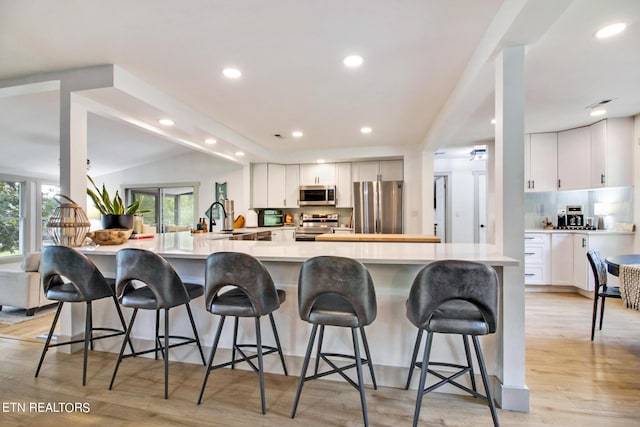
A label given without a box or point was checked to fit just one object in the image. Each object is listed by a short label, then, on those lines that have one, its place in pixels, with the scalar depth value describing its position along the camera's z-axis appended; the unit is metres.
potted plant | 2.63
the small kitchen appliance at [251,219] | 5.71
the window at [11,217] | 5.29
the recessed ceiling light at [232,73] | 2.47
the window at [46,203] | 5.81
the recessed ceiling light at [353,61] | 2.28
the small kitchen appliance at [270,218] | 5.90
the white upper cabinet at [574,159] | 4.03
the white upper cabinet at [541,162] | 4.32
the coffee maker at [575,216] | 4.36
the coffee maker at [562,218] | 4.44
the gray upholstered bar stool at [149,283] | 1.80
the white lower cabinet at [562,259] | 4.14
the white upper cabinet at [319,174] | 5.72
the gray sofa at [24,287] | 3.24
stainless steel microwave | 5.57
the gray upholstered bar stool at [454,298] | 1.38
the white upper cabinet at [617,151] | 3.73
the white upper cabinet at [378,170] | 5.45
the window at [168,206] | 6.43
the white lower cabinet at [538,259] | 4.23
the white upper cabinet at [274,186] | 5.86
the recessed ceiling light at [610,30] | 1.85
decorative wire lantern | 2.33
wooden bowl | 2.45
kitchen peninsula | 1.71
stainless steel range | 5.49
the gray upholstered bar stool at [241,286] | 1.63
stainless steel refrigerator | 5.14
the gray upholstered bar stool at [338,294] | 1.48
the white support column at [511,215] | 1.70
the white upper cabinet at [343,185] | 5.64
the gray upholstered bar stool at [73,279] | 1.97
